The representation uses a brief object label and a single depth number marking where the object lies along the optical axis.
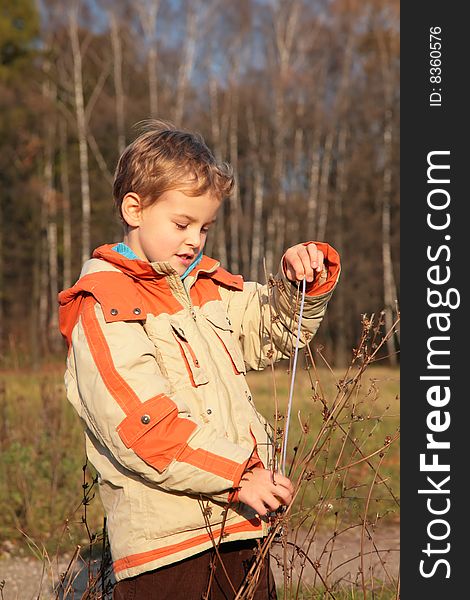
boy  2.10
